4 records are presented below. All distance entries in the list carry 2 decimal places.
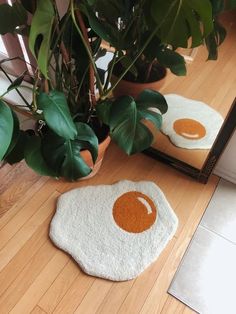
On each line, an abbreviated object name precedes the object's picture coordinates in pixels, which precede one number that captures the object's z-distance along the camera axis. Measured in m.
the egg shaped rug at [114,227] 1.11
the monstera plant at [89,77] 0.72
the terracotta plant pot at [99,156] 1.13
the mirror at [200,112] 1.06
